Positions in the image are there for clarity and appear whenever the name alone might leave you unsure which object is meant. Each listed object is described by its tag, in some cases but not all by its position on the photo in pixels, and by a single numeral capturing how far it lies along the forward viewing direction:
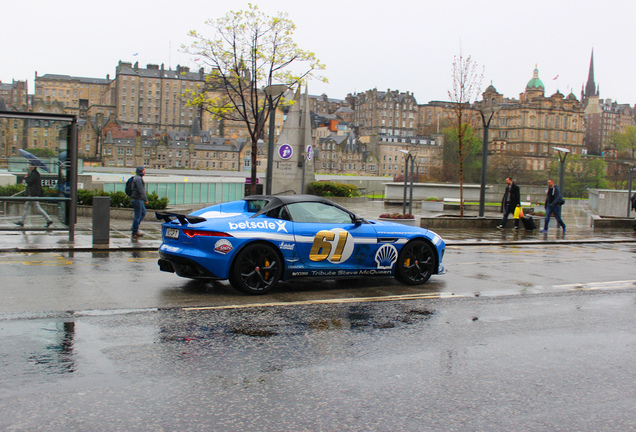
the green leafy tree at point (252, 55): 31.41
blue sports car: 8.61
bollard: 14.08
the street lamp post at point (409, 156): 29.31
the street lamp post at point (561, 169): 26.22
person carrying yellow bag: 22.50
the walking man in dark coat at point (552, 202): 22.31
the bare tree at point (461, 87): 26.83
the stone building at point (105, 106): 191.75
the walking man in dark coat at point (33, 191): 14.53
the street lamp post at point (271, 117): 18.89
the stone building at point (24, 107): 183.07
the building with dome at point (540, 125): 183.75
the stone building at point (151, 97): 189.62
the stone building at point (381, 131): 196.43
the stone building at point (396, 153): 174.00
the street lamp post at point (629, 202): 29.19
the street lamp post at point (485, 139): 22.58
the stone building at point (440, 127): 188.98
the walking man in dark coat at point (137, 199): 16.30
